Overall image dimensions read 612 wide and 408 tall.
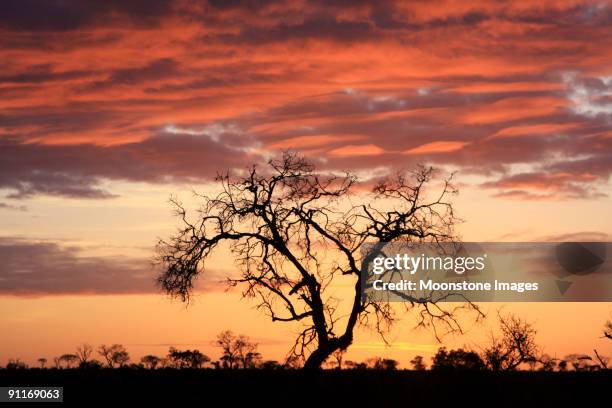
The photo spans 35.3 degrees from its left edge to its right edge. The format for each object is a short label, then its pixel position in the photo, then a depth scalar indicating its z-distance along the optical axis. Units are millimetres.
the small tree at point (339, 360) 49284
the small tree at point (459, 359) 49838
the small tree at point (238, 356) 60334
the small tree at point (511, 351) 57500
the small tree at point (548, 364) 56519
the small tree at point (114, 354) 53188
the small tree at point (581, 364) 56250
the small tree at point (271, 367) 50250
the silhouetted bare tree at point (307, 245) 36938
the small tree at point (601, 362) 56638
